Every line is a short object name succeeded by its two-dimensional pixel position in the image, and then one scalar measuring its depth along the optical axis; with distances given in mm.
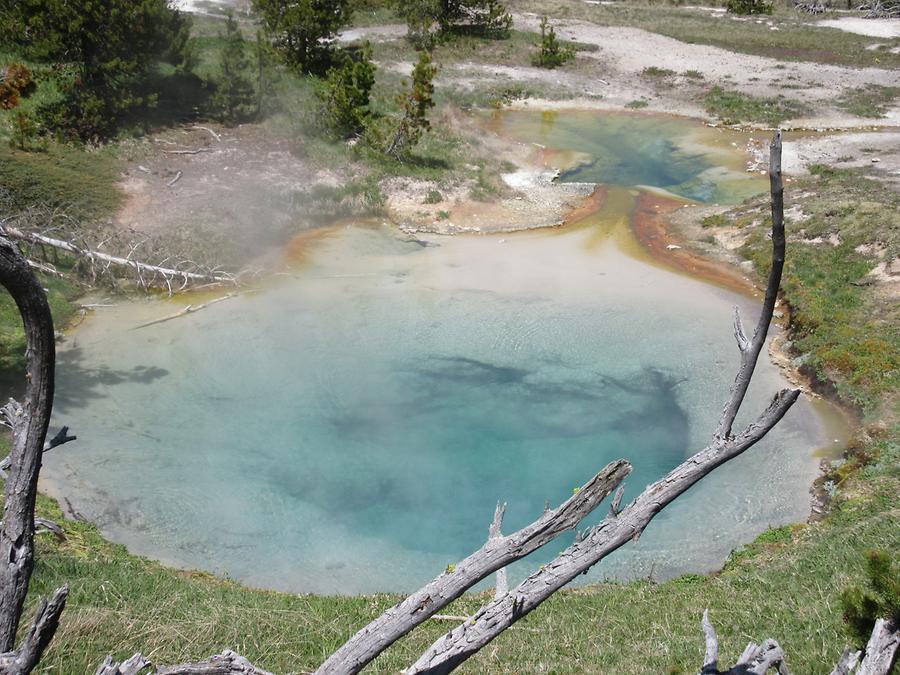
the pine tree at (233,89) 25359
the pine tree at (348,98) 25156
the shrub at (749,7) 49688
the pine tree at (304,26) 28031
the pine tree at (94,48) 20797
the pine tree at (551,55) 37438
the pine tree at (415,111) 24062
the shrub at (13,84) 22000
